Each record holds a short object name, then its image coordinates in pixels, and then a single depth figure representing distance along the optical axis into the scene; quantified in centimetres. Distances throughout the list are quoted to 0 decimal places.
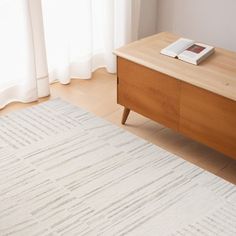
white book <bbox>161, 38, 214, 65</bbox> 227
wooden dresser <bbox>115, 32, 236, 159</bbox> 206
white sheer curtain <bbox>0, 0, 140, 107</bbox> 263
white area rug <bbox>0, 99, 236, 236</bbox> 189
